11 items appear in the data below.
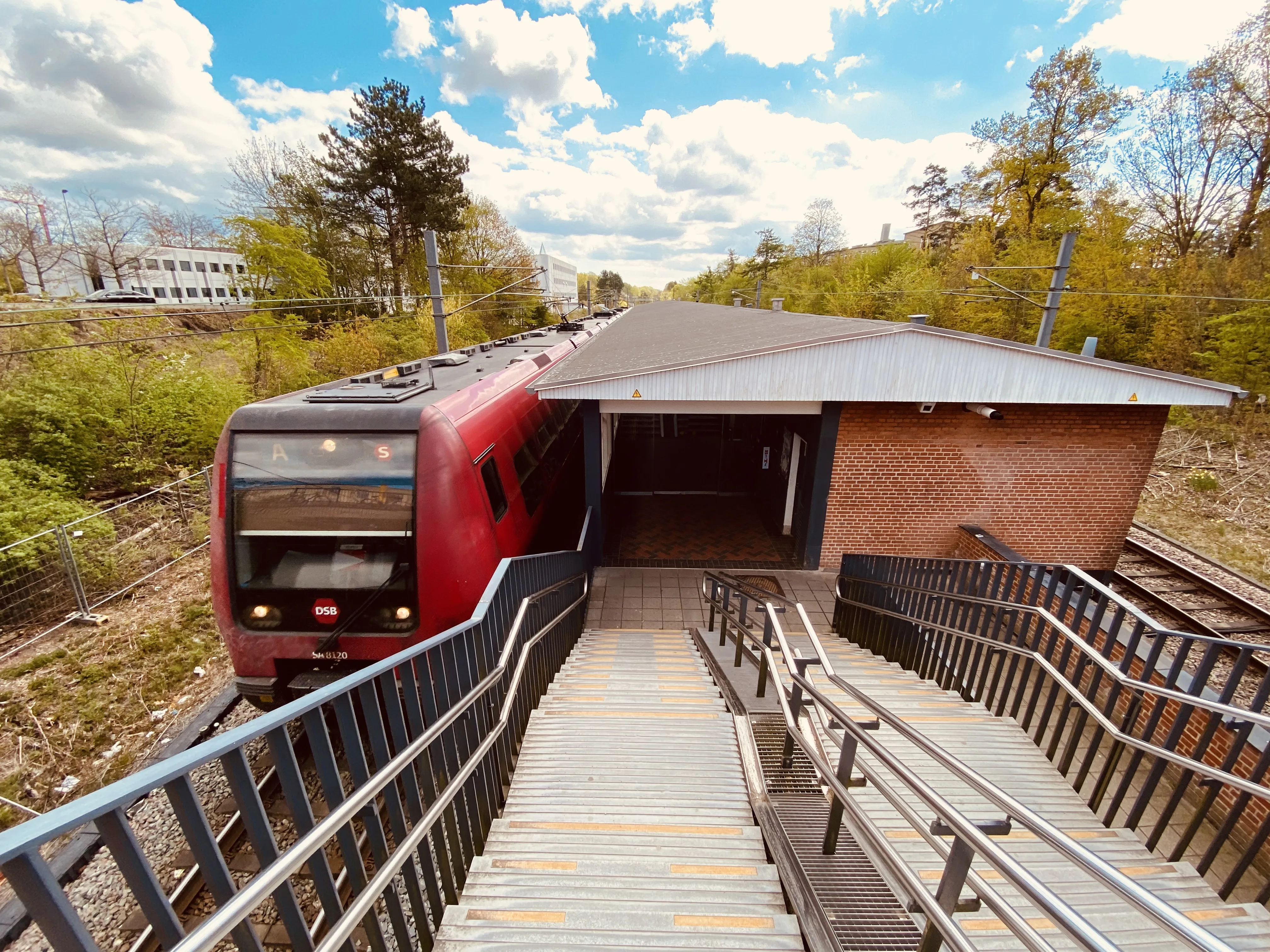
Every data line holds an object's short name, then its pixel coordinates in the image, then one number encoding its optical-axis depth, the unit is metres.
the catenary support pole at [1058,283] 9.14
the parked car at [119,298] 27.08
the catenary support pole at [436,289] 9.69
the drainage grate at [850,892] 2.08
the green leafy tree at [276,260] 19.56
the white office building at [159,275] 31.33
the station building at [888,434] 6.41
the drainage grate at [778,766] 3.35
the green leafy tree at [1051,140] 20.70
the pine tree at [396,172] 25.25
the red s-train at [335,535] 4.23
